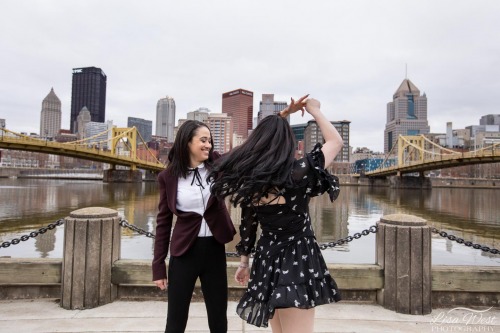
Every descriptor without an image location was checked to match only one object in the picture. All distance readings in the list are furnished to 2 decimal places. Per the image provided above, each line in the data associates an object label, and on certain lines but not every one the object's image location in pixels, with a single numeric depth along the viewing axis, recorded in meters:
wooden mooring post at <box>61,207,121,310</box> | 3.47
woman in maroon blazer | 2.13
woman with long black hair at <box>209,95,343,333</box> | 1.77
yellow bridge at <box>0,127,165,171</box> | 33.69
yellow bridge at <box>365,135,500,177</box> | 38.59
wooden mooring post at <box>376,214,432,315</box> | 3.46
